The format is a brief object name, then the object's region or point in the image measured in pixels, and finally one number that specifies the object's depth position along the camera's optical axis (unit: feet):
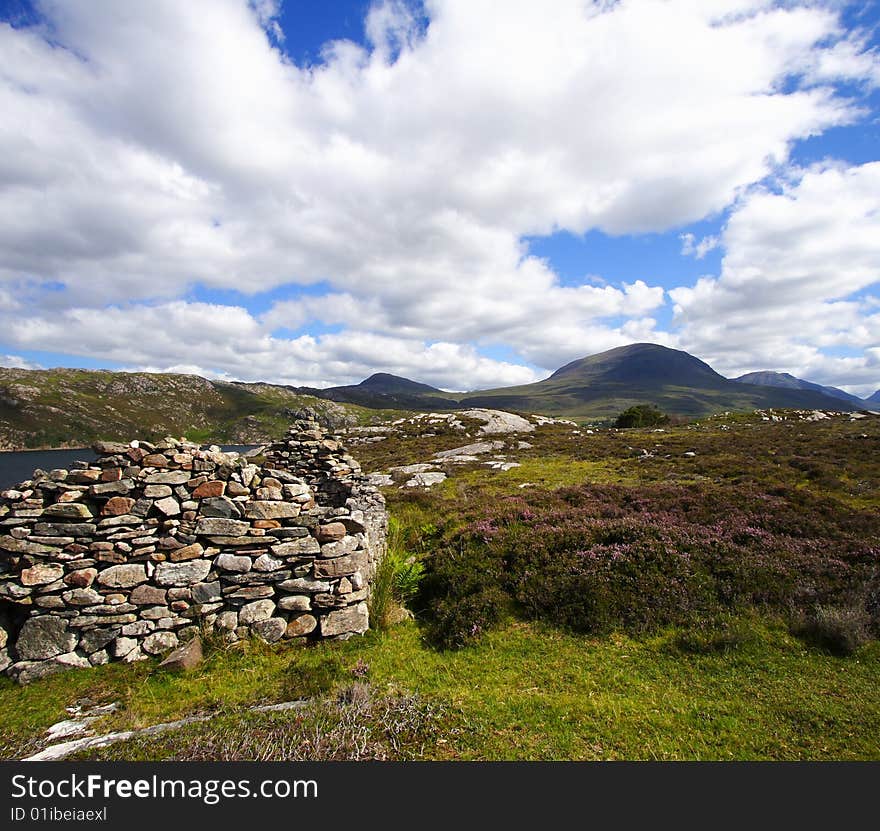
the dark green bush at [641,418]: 244.22
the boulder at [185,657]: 24.86
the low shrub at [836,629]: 26.43
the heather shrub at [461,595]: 31.68
